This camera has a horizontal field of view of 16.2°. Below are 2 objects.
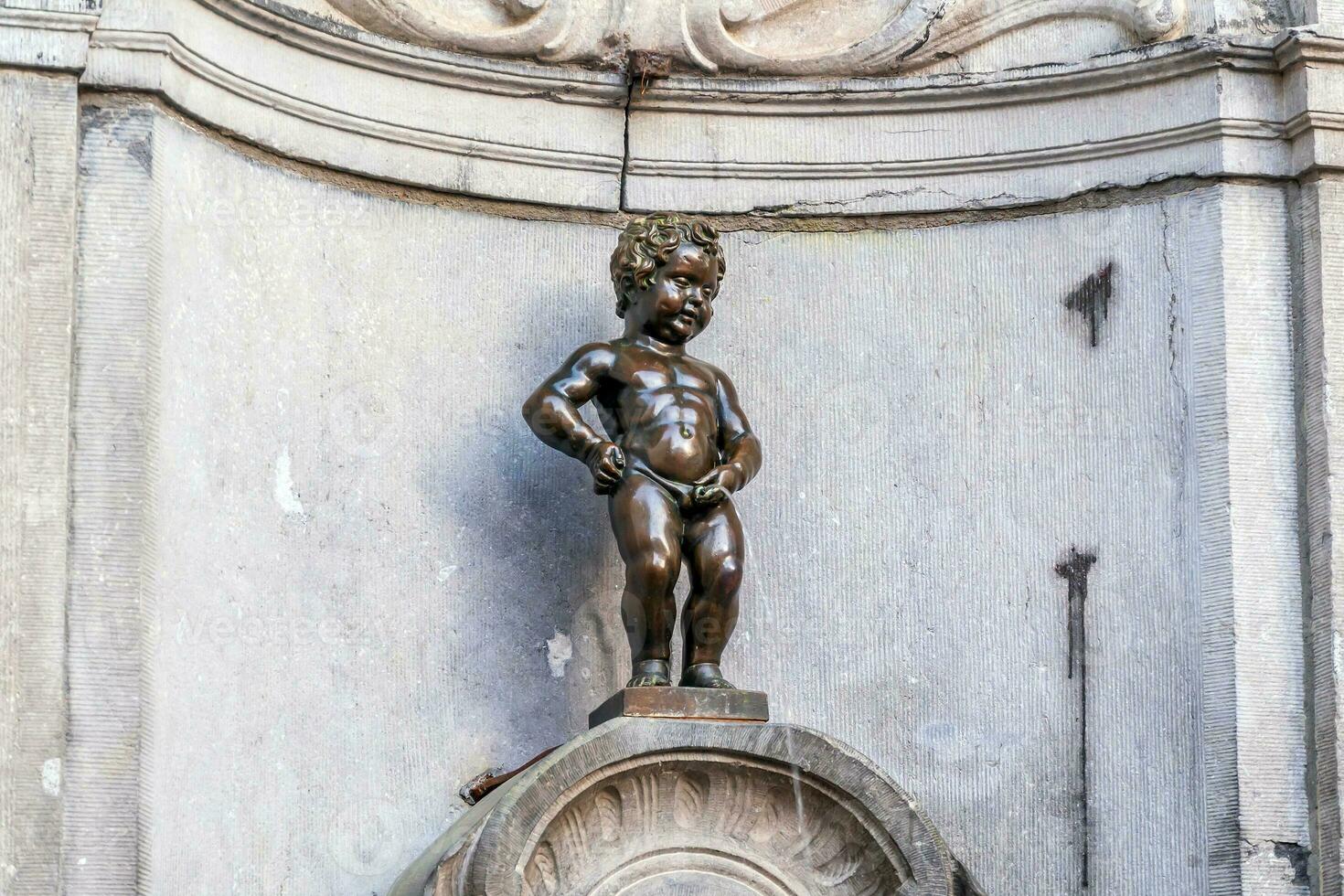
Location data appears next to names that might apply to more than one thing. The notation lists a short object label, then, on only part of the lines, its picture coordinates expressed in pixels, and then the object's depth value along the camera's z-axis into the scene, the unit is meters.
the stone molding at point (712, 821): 9.48
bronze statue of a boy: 10.14
